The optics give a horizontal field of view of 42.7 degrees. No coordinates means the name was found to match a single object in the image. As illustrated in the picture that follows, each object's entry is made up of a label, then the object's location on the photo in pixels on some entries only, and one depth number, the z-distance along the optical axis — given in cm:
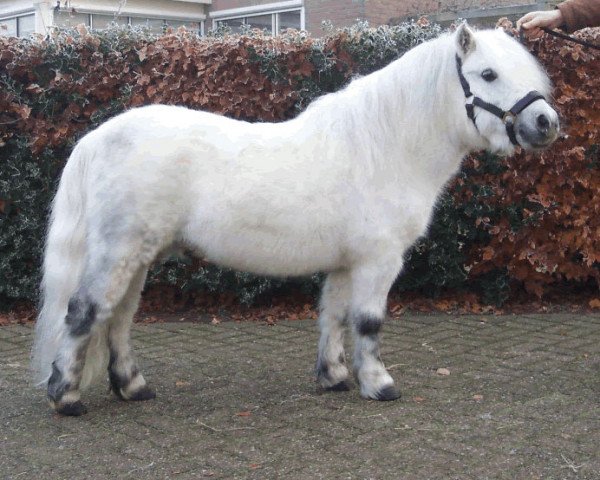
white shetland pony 427
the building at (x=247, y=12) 1692
